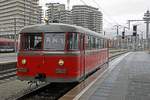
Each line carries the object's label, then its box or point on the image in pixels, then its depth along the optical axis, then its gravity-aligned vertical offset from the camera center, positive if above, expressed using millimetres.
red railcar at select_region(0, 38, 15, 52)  30944 +312
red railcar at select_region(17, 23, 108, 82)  5960 -250
